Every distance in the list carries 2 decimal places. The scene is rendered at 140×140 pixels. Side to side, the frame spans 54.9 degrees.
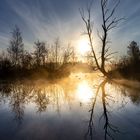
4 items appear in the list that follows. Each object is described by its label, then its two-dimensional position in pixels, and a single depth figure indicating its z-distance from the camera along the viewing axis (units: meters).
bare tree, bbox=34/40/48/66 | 29.13
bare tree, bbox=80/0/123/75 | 14.18
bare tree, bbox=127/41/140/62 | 28.95
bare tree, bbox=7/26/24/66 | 26.24
